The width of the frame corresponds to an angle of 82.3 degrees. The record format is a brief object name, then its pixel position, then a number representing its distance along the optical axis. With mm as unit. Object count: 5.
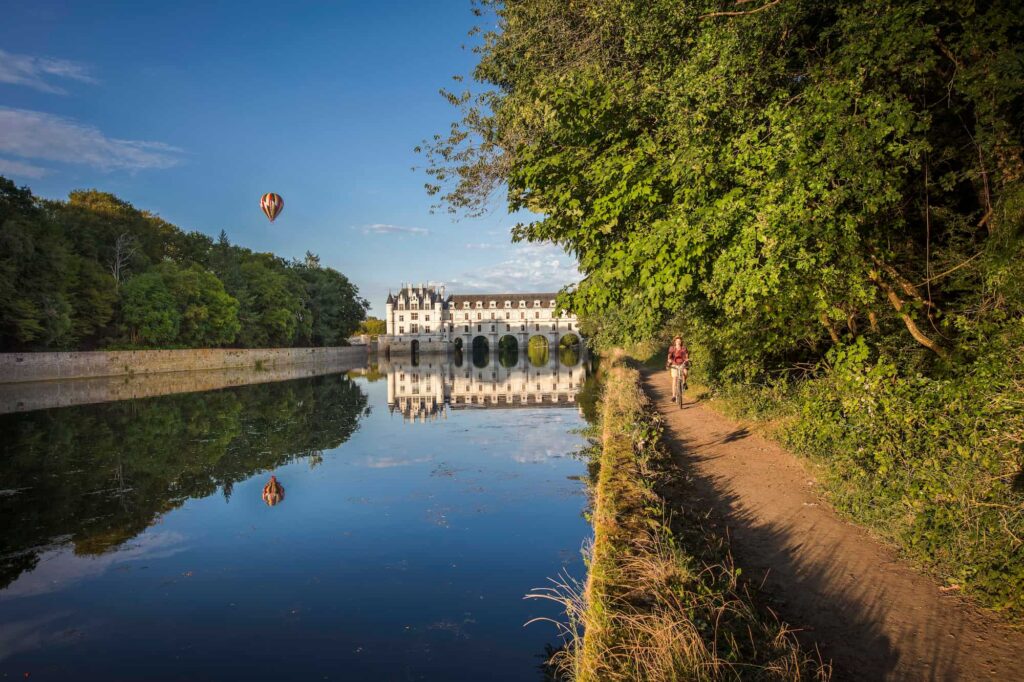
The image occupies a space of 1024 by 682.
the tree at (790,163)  5691
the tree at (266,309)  59781
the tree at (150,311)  44062
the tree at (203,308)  48500
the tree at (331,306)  76562
